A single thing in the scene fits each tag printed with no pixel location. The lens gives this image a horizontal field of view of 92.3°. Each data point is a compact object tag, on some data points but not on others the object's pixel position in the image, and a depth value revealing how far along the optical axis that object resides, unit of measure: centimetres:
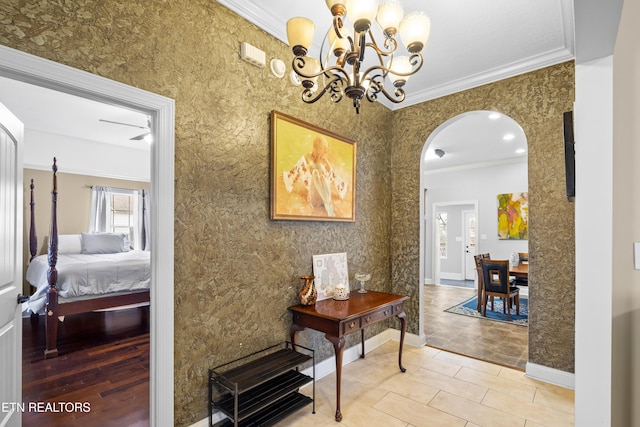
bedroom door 164
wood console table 223
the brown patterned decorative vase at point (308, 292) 253
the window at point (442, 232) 873
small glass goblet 299
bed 345
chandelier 132
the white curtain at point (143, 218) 686
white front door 829
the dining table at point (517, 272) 475
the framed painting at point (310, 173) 243
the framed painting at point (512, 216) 677
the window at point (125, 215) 654
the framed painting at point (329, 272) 278
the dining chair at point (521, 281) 525
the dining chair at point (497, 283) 462
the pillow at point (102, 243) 564
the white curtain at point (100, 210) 620
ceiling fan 478
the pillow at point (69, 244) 548
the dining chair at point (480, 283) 501
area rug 463
